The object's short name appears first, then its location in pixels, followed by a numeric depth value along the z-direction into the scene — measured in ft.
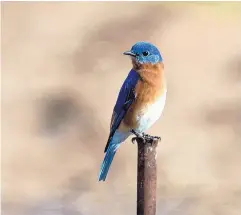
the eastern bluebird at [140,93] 28.14
